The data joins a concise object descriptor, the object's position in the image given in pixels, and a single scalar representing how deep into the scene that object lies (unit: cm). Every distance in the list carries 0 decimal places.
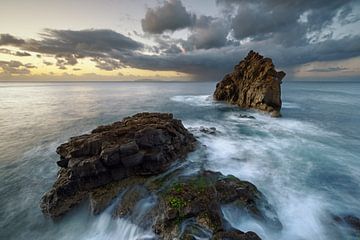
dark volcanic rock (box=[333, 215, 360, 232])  1221
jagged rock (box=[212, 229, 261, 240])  986
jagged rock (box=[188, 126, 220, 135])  2960
